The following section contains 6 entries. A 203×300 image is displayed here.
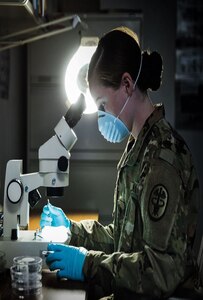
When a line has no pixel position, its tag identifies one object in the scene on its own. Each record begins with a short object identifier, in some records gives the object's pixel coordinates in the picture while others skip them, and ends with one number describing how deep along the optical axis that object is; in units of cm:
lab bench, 119
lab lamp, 173
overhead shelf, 176
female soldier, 122
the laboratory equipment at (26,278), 122
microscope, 146
